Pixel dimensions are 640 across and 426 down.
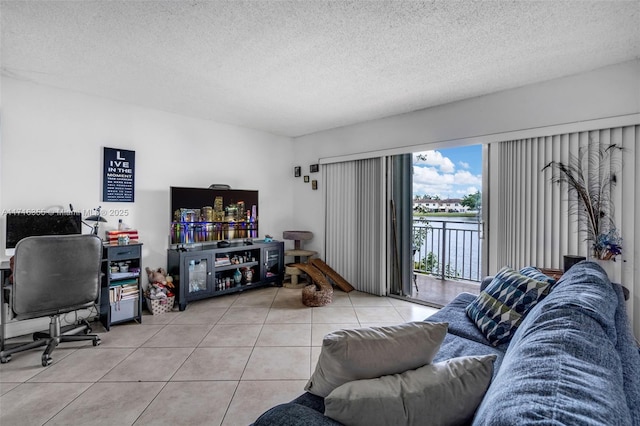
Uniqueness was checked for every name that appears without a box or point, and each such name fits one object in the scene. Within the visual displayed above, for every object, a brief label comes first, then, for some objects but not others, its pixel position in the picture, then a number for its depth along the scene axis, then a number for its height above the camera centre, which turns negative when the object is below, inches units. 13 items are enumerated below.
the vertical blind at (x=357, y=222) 157.3 -4.9
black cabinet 136.6 -28.4
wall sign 126.1 +16.6
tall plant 95.0 +9.7
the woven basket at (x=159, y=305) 127.8 -40.7
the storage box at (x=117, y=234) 120.6 -9.2
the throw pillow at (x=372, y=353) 37.2 -18.1
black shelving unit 112.5 -28.6
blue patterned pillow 63.3 -20.5
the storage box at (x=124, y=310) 114.5 -38.7
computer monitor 101.4 -4.6
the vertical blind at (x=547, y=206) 93.4 +3.0
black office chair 85.4 -21.4
